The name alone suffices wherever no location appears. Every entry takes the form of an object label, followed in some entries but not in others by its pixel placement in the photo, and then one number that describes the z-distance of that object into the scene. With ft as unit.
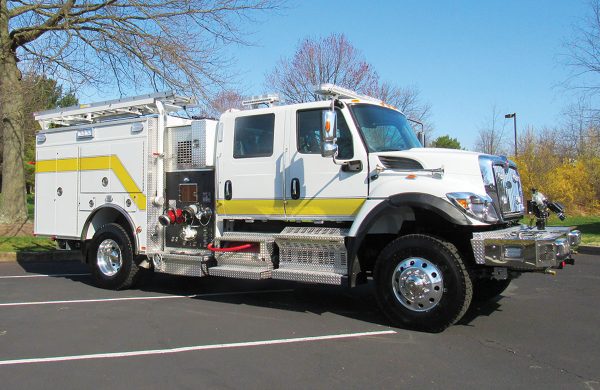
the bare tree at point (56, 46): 47.75
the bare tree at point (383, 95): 73.46
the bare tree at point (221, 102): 50.60
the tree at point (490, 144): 96.27
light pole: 101.53
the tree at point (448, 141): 147.13
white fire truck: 18.98
